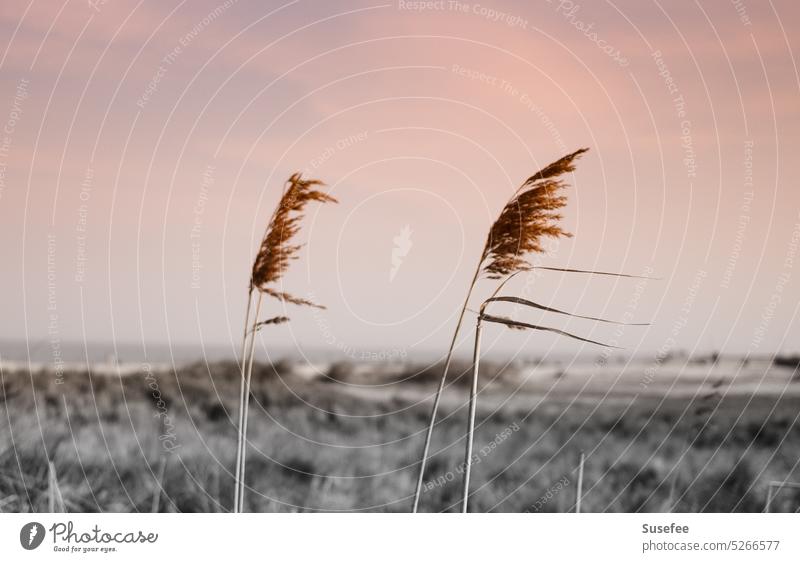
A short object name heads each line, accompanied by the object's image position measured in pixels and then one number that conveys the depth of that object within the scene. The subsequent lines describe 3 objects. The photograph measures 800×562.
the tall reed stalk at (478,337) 2.96
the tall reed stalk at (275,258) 3.19
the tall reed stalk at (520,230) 3.17
